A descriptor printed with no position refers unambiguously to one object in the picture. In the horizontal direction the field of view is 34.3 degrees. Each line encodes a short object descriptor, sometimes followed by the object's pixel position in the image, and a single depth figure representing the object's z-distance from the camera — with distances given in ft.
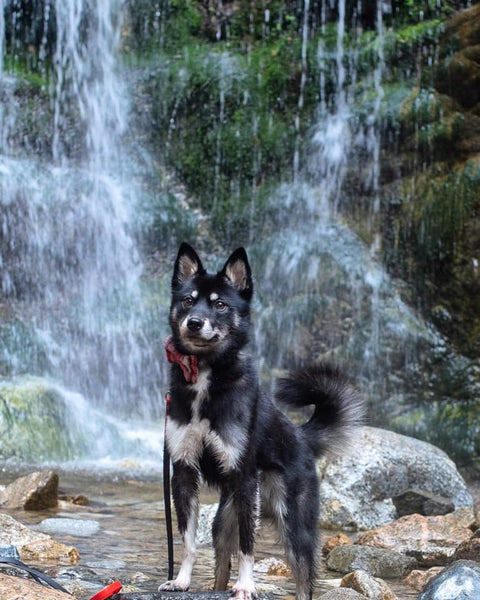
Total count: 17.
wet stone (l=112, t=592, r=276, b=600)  9.82
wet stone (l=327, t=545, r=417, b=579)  15.69
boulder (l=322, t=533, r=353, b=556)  17.74
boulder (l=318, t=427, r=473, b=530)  21.08
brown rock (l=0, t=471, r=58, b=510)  19.99
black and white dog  11.06
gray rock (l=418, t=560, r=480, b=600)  10.55
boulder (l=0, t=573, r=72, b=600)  8.70
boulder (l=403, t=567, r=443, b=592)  14.78
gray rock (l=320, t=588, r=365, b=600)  11.21
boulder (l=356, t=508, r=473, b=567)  17.14
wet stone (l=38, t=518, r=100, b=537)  17.40
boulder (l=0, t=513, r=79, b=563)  14.37
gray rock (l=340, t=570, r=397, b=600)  12.75
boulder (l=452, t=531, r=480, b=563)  14.56
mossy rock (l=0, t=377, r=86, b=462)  28.99
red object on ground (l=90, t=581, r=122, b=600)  9.29
